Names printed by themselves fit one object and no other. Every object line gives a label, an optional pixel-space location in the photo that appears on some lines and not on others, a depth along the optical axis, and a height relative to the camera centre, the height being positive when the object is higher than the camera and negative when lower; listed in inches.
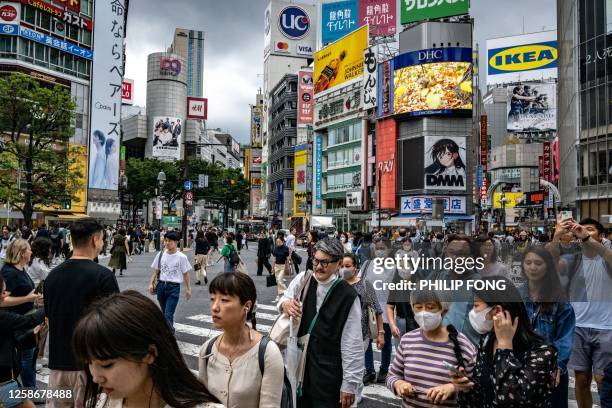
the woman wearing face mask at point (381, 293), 288.7 -37.0
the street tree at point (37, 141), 1241.4 +175.5
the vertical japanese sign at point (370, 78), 2679.6 +683.3
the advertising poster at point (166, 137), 4552.2 +667.3
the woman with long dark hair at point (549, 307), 178.7 -27.1
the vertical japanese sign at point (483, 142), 2554.1 +369.7
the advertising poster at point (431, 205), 2432.3 +75.4
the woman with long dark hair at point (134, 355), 72.8 -17.9
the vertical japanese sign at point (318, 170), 3144.7 +283.8
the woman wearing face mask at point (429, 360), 152.6 -38.0
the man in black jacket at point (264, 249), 771.2 -39.6
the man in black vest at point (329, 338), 176.2 -36.7
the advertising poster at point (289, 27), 4534.9 +1573.3
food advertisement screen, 2407.7 +609.8
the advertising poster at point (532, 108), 3570.4 +734.6
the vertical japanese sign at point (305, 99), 3363.7 +729.5
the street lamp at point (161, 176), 1327.5 +100.5
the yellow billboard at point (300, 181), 3393.5 +240.3
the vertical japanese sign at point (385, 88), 2564.0 +612.6
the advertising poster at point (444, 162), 2438.5 +261.7
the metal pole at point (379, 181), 2265.6 +176.1
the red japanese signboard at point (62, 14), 2086.6 +791.7
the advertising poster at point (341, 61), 2800.2 +837.5
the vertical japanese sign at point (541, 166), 2681.6 +278.1
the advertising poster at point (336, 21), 3425.2 +1215.4
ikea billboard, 3715.6 +1099.7
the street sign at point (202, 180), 2109.5 +147.4
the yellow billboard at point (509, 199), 3941.4 +170.8
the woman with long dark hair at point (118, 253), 800.3 -49.2
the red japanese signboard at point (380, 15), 3083.2 +1124.4
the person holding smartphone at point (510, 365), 125.0 -32.1
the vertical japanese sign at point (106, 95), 2380.7 +522.9
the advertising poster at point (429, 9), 2549.2 +972.8
